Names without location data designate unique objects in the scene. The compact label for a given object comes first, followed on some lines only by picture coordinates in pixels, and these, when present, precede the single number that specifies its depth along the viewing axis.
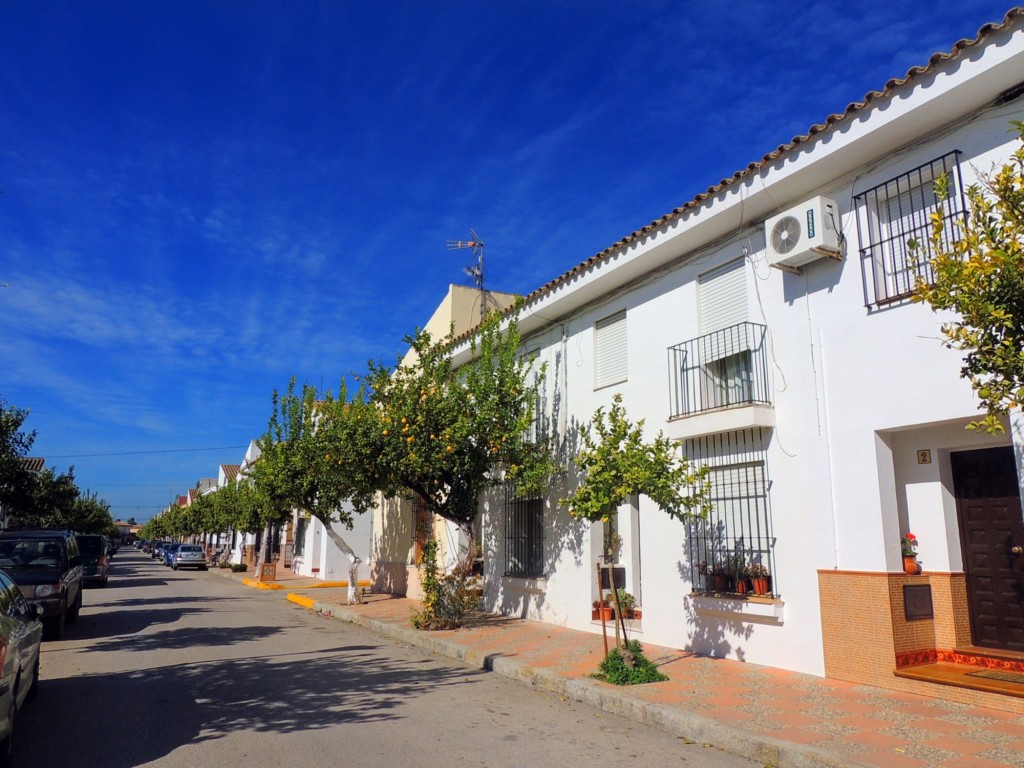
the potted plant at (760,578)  8.91
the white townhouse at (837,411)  7.36
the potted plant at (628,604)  11.45
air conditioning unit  8.36
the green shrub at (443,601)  12.88
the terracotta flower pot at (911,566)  7.76
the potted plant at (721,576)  9.43
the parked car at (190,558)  40.22
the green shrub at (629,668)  8.03
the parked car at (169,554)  44.99
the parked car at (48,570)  11.88
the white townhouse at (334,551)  29.03
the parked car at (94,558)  24.89
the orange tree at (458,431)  12.69
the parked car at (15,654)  5.10
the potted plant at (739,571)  9.16
